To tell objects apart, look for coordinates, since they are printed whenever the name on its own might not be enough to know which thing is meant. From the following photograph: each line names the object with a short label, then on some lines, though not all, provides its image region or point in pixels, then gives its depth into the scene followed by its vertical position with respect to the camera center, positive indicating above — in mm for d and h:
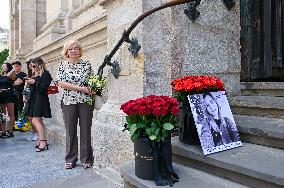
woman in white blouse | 4445 -73
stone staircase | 2521 -535
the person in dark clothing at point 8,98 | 7754 -27
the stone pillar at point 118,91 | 3682 +66
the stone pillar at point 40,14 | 13809 +3543
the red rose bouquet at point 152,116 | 2713 -170
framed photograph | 2965 -246
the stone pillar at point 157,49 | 3604 +530
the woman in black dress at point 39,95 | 5789 +31
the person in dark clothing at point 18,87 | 8383 +273
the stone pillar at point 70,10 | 8134 +2173
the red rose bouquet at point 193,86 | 3049 +99
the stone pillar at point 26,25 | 13391 +2979
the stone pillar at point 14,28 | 15828 +3470
